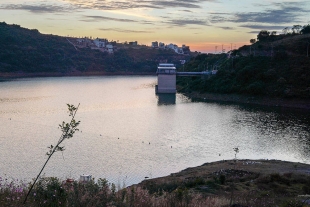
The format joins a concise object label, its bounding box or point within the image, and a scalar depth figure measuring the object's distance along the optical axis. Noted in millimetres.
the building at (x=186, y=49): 177712
